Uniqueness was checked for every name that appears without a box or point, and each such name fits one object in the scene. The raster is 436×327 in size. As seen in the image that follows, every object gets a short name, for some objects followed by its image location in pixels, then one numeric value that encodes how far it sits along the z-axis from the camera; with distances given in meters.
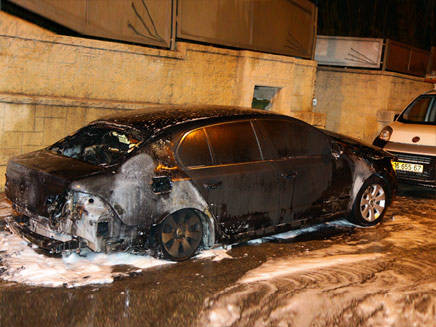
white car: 9.33
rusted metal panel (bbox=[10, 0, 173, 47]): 8.69
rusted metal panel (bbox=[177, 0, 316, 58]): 10.70
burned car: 5.10
